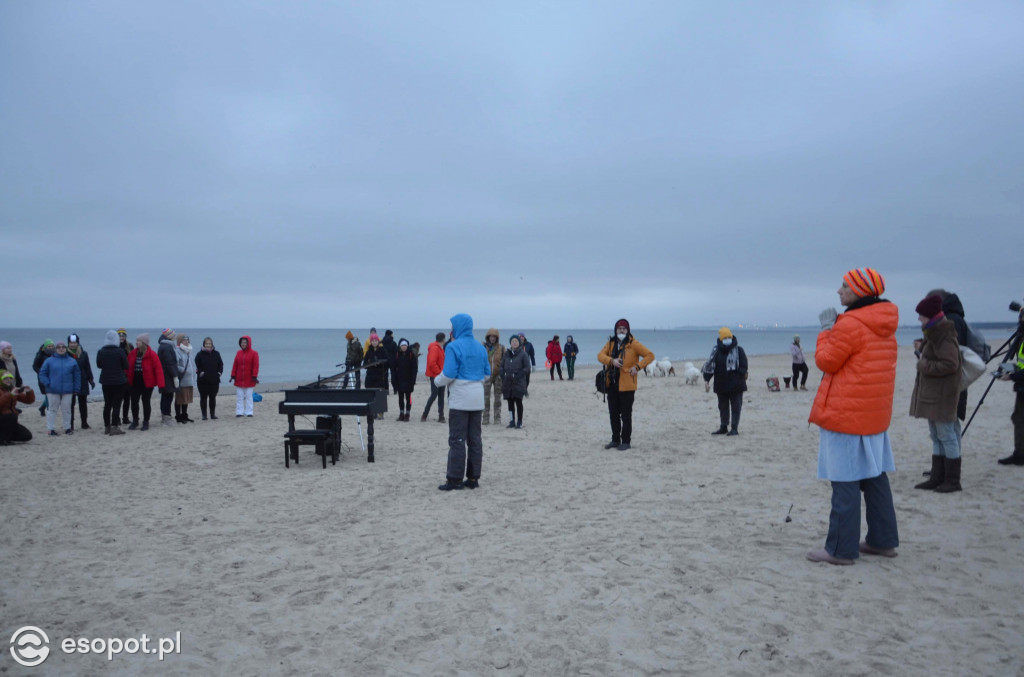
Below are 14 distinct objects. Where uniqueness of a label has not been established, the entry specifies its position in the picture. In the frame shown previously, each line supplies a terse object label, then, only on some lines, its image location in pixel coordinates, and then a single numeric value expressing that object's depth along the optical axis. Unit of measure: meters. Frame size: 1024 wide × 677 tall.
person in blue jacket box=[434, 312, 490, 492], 7.07
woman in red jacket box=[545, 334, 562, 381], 24.00
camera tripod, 7.08
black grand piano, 8.61
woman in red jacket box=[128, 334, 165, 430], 11.78
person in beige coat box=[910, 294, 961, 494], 6.02
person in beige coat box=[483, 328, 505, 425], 11.93
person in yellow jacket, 9.04
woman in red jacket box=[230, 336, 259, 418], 13.81
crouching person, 10.37
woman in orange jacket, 4.29
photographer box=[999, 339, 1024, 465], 6.82
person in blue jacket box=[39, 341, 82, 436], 11.16
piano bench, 8.69
